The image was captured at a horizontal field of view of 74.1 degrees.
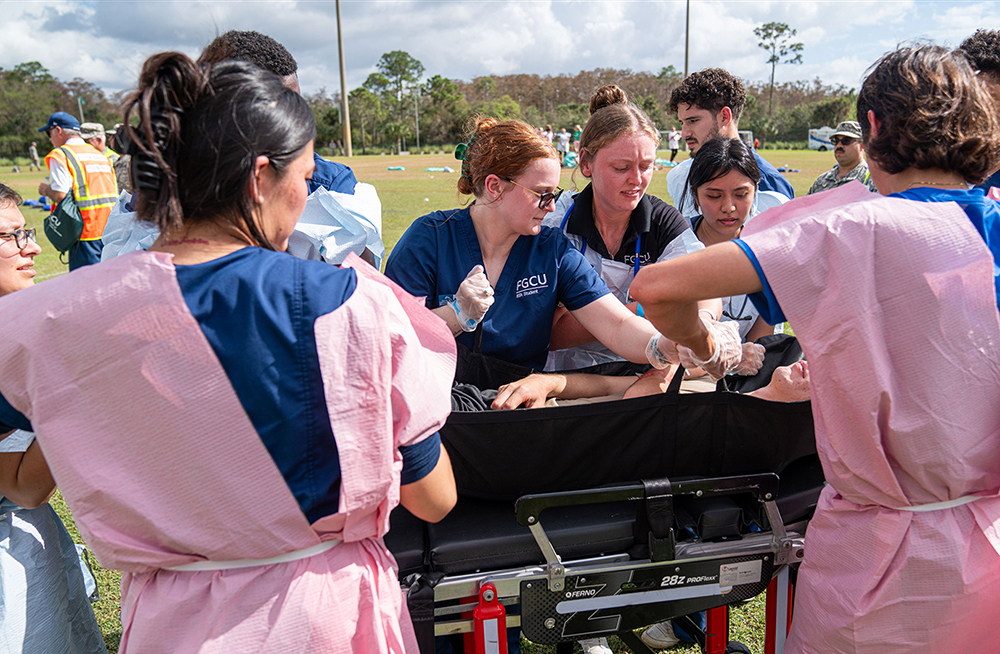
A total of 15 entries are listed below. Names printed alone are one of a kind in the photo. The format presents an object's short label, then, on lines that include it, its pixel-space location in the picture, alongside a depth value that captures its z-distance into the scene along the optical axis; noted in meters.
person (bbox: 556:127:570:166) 28.31
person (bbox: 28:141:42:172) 30.47
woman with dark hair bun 1.01
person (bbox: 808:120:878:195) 5.56
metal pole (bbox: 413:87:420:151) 61.94
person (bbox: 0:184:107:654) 1.65
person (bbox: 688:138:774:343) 2.86
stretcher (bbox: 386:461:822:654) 1.62
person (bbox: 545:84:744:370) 2.59
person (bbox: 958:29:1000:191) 2.56
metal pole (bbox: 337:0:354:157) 33.03
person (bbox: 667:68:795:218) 4.29
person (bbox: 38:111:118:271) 6.56
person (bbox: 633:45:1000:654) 1.27
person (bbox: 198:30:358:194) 2.35
